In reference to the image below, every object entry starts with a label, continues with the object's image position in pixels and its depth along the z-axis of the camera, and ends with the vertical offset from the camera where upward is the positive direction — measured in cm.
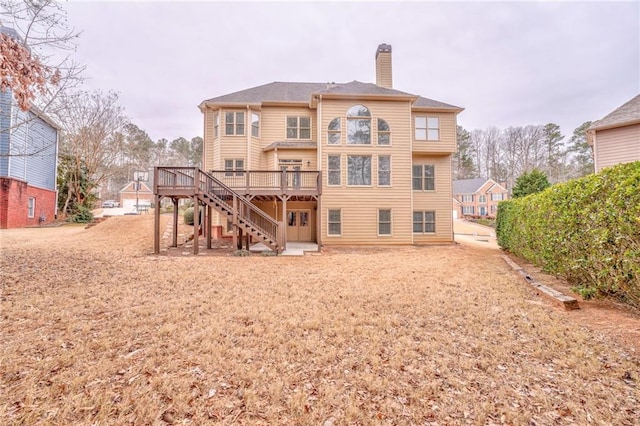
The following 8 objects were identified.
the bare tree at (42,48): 415 +337
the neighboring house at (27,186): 1590 +233
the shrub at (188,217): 1690 +26
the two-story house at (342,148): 1438 +400
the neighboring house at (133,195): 4192 +458
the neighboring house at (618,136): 1030 +336
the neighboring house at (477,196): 4356 +408
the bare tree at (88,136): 2145 +695
